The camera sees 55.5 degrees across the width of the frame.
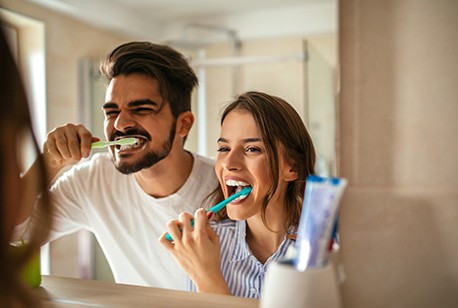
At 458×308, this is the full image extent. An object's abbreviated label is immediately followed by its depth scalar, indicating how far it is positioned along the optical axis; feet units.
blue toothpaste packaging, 1.15
